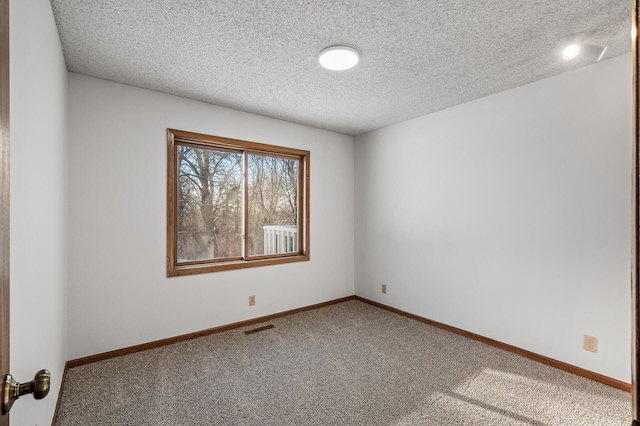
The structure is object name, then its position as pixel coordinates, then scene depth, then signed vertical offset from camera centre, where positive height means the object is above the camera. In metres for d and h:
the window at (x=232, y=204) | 3.25 +0.11
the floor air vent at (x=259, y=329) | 3.38 -1.26
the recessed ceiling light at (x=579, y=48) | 2.09 +1.12
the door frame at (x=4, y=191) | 0.59 +0.04
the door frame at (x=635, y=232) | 0.59 -0.04
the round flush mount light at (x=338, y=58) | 2.20 +1.12
